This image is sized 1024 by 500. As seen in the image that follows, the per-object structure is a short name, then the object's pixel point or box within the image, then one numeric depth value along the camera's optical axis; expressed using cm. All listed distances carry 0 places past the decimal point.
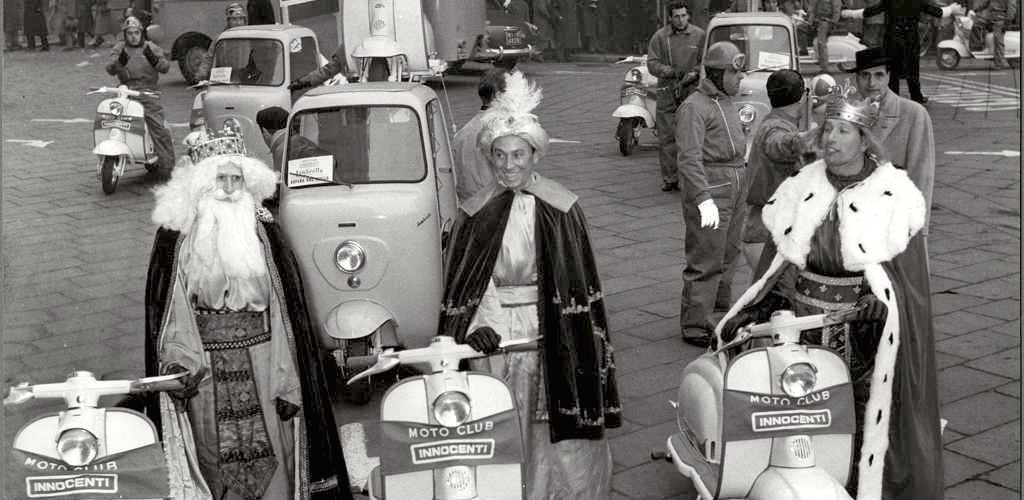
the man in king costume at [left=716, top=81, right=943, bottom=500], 414
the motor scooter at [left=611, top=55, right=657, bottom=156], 1207
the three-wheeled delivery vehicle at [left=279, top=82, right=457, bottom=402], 614
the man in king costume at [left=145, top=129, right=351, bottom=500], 425
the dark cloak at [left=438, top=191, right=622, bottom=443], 427
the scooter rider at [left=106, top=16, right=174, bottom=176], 1154
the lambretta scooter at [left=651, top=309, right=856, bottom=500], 373
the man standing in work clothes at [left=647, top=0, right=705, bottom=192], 1065
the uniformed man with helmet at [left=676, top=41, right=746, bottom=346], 657
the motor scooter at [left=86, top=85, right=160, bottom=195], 1113
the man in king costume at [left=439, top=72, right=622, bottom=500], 428
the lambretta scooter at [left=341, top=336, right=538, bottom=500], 359
